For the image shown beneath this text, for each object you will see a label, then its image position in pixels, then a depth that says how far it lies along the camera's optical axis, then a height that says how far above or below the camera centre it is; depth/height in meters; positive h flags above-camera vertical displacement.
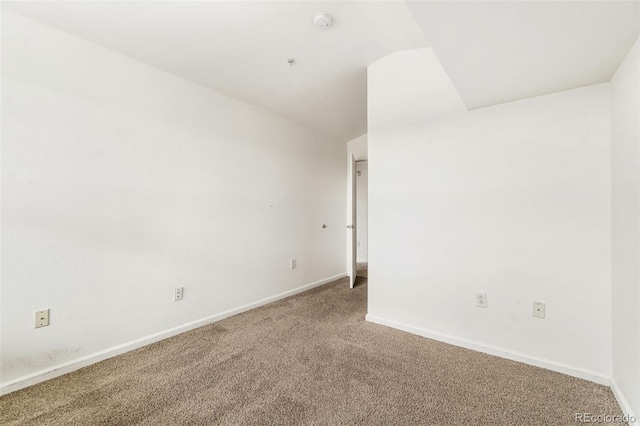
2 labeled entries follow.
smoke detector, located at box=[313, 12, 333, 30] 1.74 +1.32
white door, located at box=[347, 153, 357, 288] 3.58 +0.00
